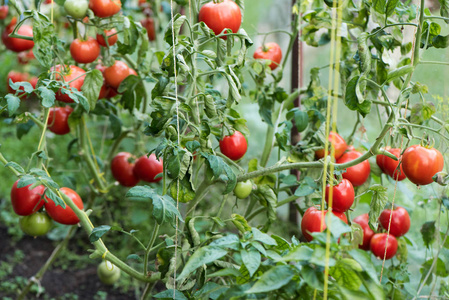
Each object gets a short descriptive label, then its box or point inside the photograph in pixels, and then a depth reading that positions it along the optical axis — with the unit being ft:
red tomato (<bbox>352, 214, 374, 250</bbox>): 6.59
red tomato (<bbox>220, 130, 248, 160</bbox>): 6.28
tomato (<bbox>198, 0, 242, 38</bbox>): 6.11
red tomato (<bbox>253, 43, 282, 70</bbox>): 6.90
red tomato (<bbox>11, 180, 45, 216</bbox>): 6.31
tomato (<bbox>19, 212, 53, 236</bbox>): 6.48
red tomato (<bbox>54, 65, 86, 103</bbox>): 6.41
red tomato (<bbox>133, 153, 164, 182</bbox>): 7.00
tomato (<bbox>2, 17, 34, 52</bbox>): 7.02
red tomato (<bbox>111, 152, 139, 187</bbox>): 7.26
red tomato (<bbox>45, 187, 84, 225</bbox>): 6.30
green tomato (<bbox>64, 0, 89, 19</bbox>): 6.40
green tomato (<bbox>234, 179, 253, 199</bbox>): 6.27
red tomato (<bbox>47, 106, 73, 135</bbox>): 6.86
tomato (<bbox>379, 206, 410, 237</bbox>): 6.51
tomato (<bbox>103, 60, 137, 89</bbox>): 6.74
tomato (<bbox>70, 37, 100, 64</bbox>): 6.56
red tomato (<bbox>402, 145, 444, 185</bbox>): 5.86
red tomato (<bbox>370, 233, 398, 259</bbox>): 6.48
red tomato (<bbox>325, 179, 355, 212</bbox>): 5.99
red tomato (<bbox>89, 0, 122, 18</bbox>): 6.46
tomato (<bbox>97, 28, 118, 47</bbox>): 6.65
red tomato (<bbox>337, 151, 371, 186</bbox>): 6.33
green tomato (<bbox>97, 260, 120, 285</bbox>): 7.33
